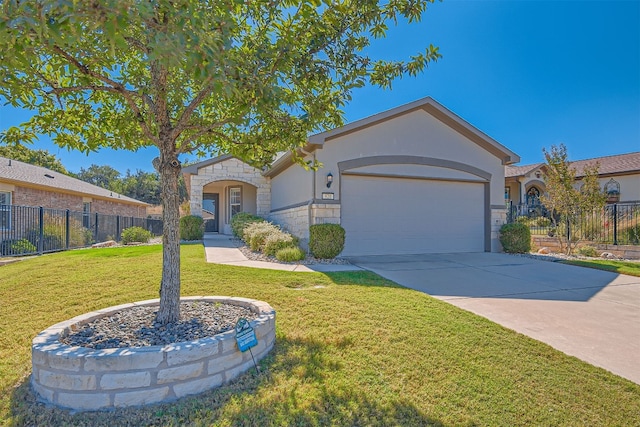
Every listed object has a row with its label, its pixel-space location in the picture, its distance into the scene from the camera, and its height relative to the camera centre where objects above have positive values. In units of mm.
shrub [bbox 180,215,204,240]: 14678 -427
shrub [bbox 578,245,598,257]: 11992 -1244
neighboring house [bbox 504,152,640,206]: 21814 +2772
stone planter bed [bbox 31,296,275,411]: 2627 -1278
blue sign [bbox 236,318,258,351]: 3059 -1117
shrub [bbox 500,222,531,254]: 11531 -730
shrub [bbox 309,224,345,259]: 9242 -641
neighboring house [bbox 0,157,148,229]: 13391 +1270
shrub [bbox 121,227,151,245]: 15797 -879
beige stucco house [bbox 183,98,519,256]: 10023 +1115
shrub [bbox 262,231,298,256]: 9750 -771
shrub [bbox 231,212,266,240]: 14341 -160
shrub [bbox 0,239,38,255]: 11180 -1004
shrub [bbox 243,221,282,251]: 10711 -571
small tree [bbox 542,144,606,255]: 11922 +722
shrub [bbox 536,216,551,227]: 15740 -232
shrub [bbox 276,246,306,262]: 8917 -1019
